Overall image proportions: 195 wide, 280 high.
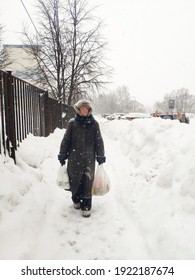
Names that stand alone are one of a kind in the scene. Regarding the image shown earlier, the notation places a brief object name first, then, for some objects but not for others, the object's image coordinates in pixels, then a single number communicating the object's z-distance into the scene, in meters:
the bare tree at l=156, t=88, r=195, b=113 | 100.25
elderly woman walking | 4.21
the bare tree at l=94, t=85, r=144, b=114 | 105.19
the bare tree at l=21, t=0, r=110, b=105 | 19.09
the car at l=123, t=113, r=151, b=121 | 35.81
